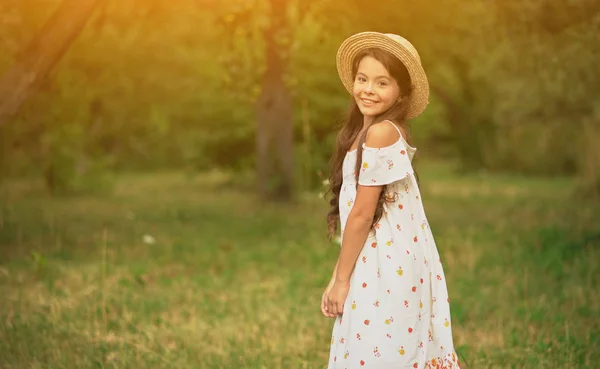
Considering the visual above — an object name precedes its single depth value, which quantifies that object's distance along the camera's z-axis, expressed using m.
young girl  3.50
